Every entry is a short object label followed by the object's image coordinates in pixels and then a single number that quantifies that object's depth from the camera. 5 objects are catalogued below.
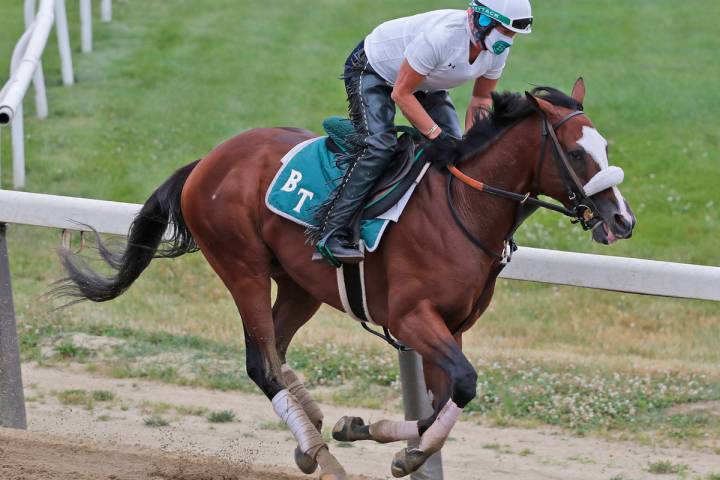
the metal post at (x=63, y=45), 26.66
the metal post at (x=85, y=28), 30.68
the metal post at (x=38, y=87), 25.56
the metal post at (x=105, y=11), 35.97
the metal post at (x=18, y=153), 21.72
